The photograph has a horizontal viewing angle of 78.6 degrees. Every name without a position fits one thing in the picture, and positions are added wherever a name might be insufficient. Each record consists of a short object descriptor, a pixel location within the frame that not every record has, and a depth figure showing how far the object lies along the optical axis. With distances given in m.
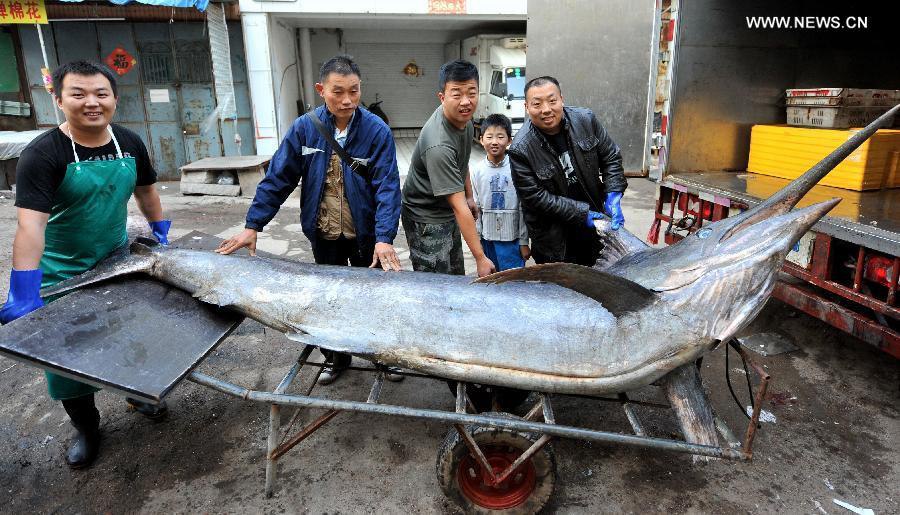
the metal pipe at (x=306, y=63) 13.35
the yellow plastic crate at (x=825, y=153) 3.98
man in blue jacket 2.95
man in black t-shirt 2.23
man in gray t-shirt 2.91
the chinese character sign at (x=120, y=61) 9.74
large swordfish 2.04
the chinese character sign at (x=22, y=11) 8.27
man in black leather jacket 3.17
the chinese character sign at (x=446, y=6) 10.62
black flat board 1.85
